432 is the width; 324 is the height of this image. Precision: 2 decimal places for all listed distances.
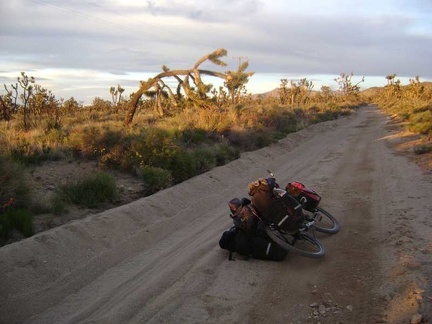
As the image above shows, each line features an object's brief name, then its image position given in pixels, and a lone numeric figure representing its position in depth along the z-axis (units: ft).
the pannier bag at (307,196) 21.80
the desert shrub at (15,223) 19.67
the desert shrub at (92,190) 26.05
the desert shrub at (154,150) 34.68
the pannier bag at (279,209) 18.95
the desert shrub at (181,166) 34.55
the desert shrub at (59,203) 23.56
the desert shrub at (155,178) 30.99
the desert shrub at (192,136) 48.61
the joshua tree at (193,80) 67.31
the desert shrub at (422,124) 62.85
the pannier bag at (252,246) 18.75
